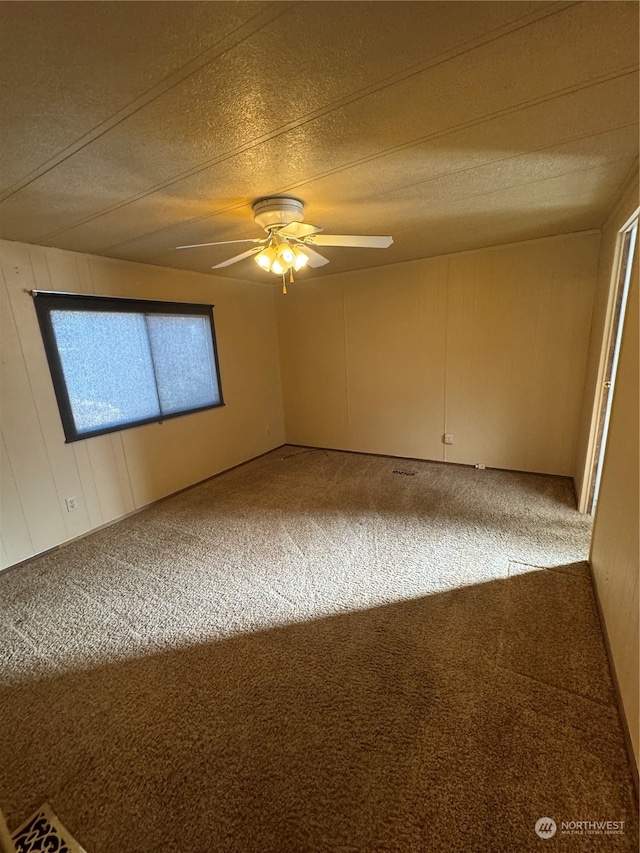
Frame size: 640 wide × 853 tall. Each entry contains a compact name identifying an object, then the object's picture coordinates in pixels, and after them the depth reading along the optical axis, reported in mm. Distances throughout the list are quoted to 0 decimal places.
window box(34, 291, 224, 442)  2689
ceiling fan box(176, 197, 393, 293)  1977
